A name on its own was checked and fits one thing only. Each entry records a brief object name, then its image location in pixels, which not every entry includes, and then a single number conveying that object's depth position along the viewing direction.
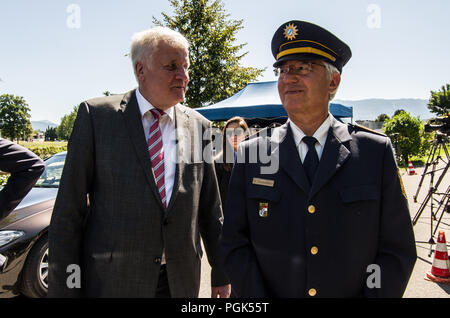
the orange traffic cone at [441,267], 3.81
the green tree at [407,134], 16.47
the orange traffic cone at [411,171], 12.34
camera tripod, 4.95
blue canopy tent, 8.19
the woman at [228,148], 3.71
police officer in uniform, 1.37
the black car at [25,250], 3.32
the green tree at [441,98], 60.96
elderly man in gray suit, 1.57
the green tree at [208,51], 18.56
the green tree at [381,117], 62.57
